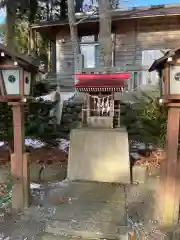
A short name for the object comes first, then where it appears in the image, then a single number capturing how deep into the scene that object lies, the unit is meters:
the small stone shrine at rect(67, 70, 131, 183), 3.98
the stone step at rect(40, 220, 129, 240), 2.48
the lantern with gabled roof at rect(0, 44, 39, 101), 2.79
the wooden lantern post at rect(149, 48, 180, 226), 2.50
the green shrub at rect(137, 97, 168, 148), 5.14
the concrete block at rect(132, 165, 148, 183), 3.98
